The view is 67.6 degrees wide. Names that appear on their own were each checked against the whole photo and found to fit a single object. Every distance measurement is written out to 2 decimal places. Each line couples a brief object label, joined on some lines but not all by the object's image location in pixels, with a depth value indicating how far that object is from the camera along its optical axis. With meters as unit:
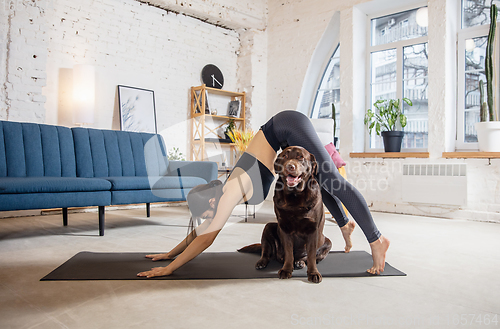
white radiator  4.11
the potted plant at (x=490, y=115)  3.91
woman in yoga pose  1.80
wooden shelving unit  5.47
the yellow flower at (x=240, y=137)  4.98
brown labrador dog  1.69
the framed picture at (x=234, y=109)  5.99
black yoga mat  1.84
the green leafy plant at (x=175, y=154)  5.33
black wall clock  5.77
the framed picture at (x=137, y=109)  4.82
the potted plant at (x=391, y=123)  4.67
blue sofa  2.71
